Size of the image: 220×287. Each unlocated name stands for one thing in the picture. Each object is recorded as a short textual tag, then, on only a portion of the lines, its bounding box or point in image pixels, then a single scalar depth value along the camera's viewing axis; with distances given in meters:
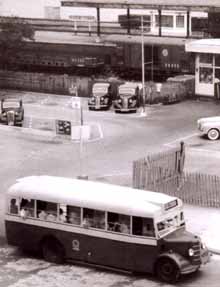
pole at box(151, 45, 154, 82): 57.01
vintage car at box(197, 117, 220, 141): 40.84
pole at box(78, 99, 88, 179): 33.06
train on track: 56.44
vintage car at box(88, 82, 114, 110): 49.28
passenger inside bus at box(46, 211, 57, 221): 25.22
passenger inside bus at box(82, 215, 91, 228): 24.62
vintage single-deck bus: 23.52
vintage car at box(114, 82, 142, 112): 48.34
